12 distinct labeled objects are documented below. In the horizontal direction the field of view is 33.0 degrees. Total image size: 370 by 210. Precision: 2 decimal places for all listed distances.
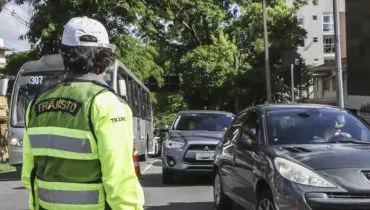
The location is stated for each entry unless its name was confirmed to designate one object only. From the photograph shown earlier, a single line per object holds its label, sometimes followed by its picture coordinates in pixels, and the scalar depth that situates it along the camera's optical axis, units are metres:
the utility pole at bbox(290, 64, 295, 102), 16.20
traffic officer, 2.76
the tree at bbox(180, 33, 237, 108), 37.62
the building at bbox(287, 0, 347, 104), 76.88
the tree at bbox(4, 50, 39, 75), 27.90
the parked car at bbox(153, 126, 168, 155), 14.68
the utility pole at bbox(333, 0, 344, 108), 14.85
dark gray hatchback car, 5.95
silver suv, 12.84
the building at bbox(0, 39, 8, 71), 52.09
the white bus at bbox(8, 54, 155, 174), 14.40
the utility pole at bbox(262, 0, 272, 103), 32.09
